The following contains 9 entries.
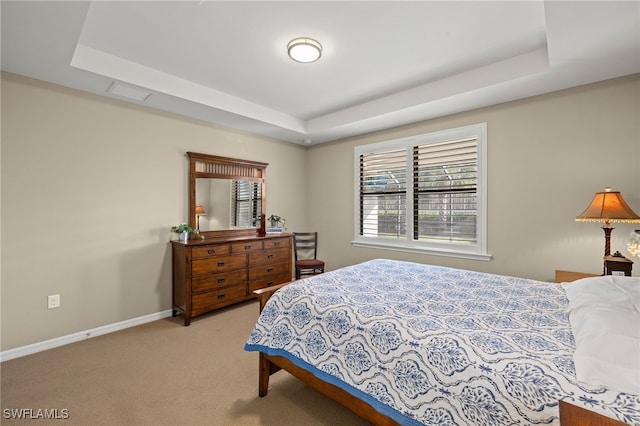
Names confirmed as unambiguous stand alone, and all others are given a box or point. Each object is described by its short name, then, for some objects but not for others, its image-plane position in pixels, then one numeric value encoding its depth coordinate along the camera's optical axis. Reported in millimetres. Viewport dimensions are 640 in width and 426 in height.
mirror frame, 3658
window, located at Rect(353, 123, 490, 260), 3441
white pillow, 928
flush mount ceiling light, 2336
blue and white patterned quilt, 1005
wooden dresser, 3234
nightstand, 2182
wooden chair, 4891
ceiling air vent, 2729
